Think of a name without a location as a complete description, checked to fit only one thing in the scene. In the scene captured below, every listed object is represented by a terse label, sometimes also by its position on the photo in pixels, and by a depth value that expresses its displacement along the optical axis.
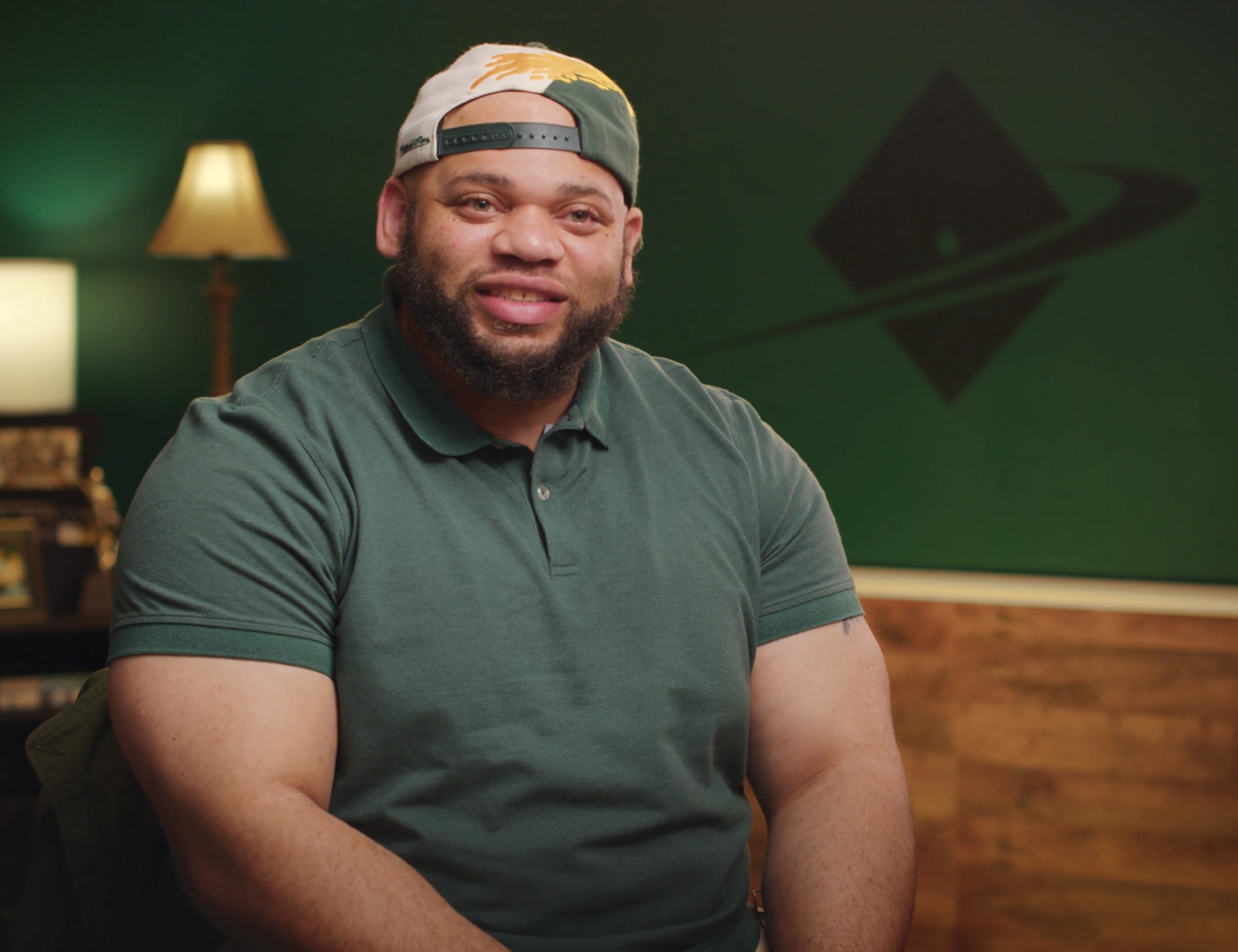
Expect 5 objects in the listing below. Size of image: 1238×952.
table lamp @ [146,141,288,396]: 3.00
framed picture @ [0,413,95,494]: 2.94
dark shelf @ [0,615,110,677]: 2.52
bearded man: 1.10
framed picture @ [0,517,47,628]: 2.52
